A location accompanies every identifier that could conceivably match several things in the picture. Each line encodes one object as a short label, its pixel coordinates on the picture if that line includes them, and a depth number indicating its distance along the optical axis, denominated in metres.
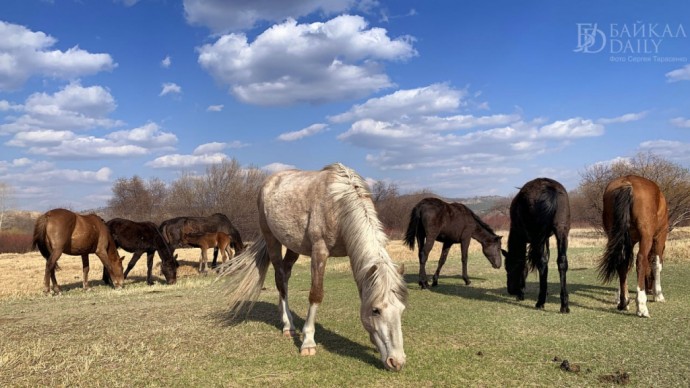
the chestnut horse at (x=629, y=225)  6.45
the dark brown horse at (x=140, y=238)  13.68
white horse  4.12
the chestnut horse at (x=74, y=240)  10.77
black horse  6.80
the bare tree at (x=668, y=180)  23.73
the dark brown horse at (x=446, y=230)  10.34
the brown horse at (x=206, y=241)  17.34
